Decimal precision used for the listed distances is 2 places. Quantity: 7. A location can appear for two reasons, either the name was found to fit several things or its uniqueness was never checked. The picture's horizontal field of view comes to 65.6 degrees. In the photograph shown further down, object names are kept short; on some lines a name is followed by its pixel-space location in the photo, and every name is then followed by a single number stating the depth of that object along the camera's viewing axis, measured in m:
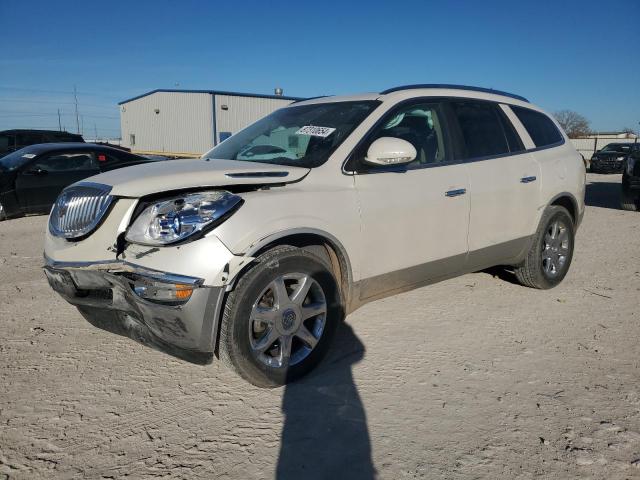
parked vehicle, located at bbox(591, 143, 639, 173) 24.66
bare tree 72.69
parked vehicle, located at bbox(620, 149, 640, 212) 10.74
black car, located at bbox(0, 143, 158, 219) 8.64
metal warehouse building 30.94
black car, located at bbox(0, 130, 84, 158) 15.10
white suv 2.59
